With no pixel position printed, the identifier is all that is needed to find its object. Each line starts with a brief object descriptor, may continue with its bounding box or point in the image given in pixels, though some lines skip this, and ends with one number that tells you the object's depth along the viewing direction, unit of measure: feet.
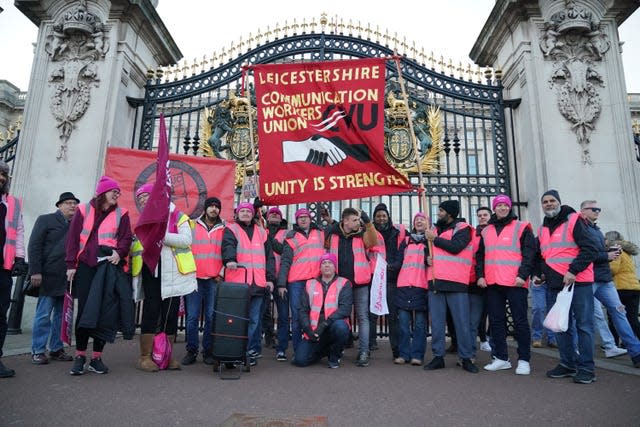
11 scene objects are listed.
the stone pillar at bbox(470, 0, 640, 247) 25.59
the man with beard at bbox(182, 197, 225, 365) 17.43
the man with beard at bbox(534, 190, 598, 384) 14.39
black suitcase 14.66
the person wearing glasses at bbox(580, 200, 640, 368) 16.60
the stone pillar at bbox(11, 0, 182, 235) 26.86
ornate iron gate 28.22
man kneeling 16.57
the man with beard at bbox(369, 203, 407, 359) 19.59
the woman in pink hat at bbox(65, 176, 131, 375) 14.17
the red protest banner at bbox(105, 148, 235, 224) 24.98
